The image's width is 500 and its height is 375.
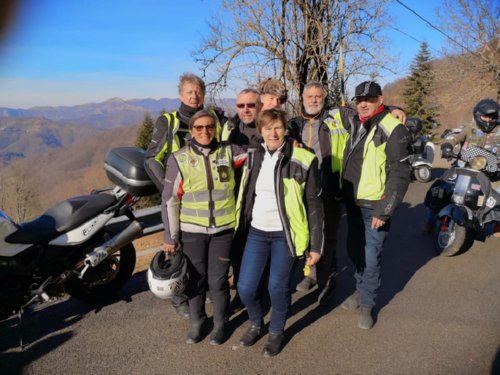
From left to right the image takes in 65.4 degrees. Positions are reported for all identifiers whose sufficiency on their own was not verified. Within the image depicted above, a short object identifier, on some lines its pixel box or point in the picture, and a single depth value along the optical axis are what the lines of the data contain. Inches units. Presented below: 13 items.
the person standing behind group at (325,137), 134.0
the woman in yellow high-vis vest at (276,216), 108.7
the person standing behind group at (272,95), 131.6
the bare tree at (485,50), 951.6
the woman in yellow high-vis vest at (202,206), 112.0
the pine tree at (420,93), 1341.0
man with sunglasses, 133.2
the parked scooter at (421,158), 401.4
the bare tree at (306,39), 267.6
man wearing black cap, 120.7
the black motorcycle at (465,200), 191.0
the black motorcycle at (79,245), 120.6
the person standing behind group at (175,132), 129.3
